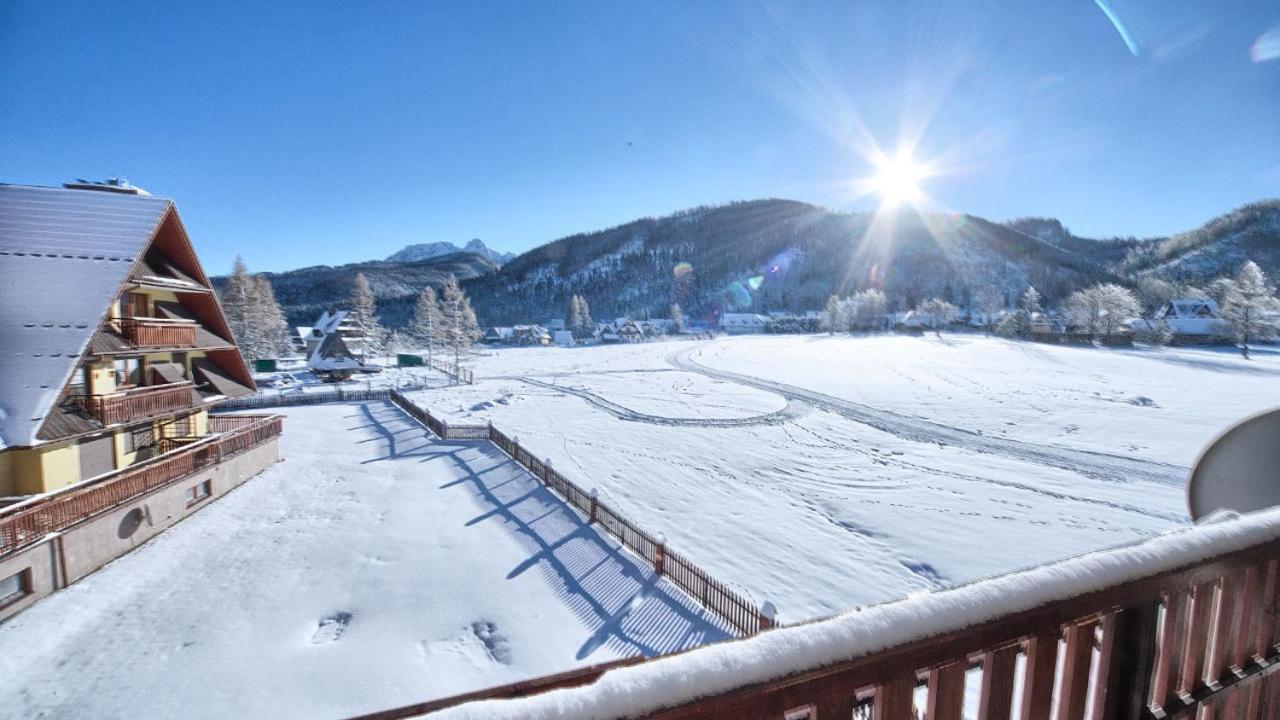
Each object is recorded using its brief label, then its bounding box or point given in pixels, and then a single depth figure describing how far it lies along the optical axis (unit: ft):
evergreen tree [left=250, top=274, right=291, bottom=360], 162.61
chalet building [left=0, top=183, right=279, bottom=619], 33.22
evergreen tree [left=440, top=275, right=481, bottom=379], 155.02
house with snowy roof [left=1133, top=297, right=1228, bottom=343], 193.67
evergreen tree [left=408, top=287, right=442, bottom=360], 182.29
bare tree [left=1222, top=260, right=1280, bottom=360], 162.81
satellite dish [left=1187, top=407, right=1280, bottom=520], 9.65
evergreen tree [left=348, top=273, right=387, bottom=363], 183.97
